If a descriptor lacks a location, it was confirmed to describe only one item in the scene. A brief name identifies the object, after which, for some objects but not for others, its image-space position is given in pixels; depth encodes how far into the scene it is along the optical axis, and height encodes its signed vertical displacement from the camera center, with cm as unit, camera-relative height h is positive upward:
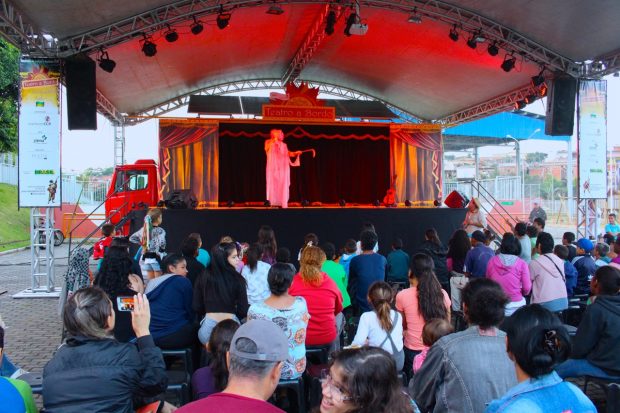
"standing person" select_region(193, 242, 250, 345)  357 -62
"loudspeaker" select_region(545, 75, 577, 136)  1003 +190
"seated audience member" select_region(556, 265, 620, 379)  297 -74
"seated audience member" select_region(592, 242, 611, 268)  588 -54
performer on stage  1231 +80
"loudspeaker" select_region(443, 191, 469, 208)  1225 +11
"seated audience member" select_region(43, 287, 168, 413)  190 -60
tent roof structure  830 +319
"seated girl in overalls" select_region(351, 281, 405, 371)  298 -69
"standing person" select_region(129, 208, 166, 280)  640 -40
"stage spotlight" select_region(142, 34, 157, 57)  874 +262
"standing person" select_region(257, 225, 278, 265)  525 -42
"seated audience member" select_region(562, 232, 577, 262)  610 -44
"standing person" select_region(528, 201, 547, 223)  1369 -19
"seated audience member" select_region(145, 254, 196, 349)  370 -76
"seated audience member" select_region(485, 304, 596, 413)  153 -52
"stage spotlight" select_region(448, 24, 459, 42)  938 +307
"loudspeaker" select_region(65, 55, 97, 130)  840 +182
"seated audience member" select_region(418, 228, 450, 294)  576 -61
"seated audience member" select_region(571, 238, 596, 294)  552 -71
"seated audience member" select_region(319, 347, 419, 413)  138 -49
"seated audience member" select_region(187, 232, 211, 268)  576 -58
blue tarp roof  2089 +318
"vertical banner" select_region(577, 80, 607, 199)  1008 +128
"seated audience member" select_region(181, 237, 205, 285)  458 -48
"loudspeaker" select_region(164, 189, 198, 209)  1010 +9
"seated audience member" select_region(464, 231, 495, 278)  523 -56
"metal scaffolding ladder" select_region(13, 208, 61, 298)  847 -92
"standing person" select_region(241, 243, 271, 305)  423 -61
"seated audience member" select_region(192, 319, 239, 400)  244 -76
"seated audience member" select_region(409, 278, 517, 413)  204 -65
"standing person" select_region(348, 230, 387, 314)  465 -63
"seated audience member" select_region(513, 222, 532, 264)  632 -44
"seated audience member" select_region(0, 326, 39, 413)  178 -68
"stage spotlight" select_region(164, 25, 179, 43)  879 +287
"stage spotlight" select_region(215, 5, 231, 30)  874 +313
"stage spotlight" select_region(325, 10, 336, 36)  951 +338
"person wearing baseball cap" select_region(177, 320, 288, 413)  141 -45
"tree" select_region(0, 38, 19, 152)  1698 +374
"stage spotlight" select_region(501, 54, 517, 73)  983 +267
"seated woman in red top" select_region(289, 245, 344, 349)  366 -65
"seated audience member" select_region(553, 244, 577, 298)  534 -72
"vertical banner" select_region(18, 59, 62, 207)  812 +105
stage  920 -34
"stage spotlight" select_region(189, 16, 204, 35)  879 +301
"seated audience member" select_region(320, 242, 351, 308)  451 -61
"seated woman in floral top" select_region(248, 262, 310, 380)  302 -64
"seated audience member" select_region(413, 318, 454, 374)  242 -59
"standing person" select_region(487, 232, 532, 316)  442 -58
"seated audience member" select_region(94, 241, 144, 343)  365 -55
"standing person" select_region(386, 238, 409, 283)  593 -72
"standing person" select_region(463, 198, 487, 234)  868 -24
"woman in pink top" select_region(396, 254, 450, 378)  322 -64
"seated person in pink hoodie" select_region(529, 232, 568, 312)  456 -68
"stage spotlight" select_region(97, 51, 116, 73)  868 +236
